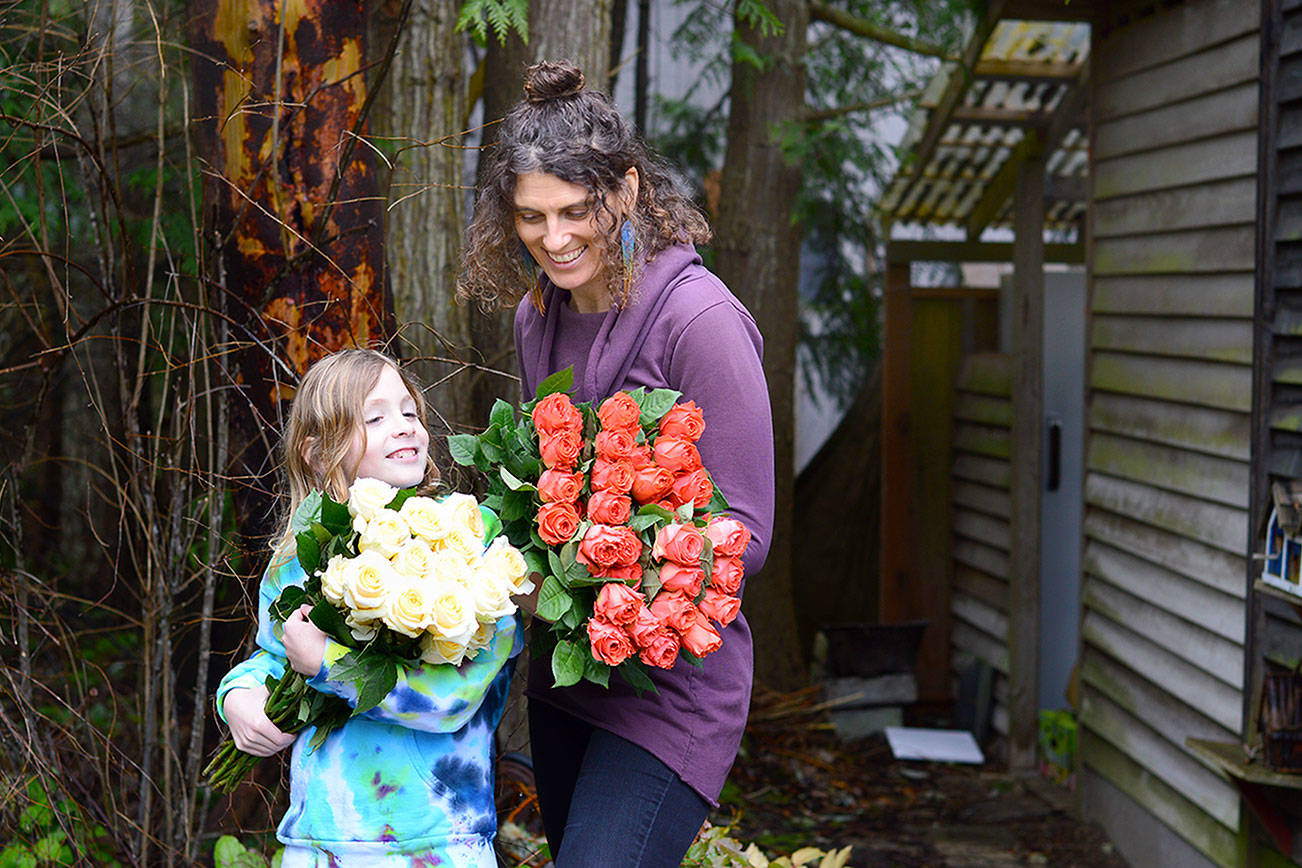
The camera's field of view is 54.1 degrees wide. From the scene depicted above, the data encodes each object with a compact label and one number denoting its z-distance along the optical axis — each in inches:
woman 83.2
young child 80.1
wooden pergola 234.7
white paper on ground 258.7
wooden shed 161.0
